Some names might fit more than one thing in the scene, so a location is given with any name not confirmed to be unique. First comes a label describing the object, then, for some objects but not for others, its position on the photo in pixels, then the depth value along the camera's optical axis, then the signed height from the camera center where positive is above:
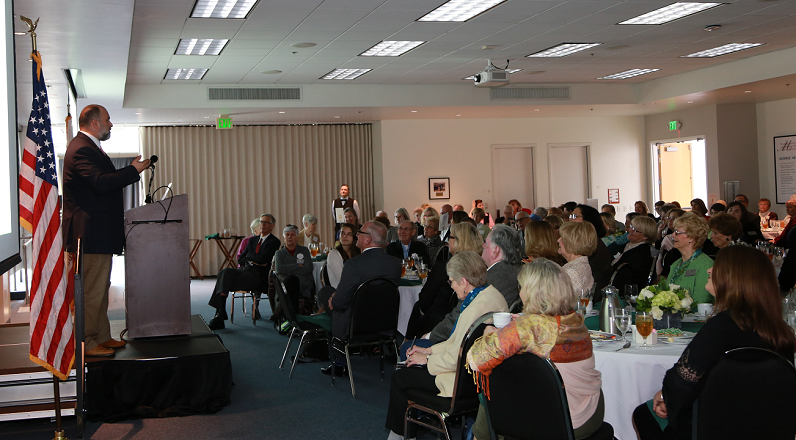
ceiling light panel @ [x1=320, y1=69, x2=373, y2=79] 11.30 +2.40
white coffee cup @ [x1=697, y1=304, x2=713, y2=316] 3.95 -0.65
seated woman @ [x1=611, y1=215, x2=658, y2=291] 5.50 -0.54
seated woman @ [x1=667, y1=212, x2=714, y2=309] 4.48 -0.41
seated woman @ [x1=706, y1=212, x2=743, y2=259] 5.88 -0.27
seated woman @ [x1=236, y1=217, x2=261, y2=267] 8.80 -0.25
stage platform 4.69 -1.17
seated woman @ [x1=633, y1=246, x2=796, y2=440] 2.46 -0.47
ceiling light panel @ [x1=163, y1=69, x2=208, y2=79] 10.61 +2.34
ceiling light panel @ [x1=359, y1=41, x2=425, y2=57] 9.30 +2.33
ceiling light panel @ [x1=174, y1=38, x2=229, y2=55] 8.65 +2.29
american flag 3.64 -0.12
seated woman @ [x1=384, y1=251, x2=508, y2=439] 3.40 -0.74
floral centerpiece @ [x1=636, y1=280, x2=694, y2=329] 3.38 -0.52
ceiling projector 9.89 +1.94
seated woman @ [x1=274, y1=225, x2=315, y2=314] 7.51 -0.58
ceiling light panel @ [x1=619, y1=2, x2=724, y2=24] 7.85 +2.31
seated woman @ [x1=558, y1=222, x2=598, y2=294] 4.57 -0.30
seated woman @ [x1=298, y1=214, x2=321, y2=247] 9.52 -0.20
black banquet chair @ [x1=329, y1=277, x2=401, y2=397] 5.07 -0.80
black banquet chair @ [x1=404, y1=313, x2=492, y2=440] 3.07 -0.96
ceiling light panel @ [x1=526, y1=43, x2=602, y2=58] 9.83 +2.35
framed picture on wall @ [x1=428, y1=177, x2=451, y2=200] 15.09 +0.48
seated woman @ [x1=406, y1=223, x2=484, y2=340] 5.03 -0.65
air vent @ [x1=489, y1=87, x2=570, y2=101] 13.23 +2.27
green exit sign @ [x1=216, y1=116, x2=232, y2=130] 12.98 +1.84
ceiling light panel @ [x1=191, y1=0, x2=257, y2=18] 7.02 +2.25
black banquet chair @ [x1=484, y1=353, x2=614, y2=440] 2.46 -0.74
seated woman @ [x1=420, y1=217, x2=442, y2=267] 8.10 -0.36
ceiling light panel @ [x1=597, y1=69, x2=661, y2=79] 12.34 +2.44
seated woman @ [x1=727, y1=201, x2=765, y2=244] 8.76 -0.32
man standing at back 14.27 +0.14
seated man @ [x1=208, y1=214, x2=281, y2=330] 8.28 -0.72
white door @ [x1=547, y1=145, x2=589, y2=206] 15.99 +0.76
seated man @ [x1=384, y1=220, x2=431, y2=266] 7.95 -0.40
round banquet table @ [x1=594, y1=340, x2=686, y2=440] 3.04 -0.81
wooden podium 5.21 -0.39
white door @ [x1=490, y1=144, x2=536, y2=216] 15.66 +0.75
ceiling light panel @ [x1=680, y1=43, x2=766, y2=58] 10.32 +2.38
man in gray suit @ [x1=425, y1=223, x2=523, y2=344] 4.30 -0.35
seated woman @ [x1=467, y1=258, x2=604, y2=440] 2.67 -0.56
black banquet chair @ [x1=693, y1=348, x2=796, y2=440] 2.27 -0.69
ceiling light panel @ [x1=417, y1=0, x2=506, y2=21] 7.38 +2.28
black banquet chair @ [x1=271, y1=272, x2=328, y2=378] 5.57 -0.94
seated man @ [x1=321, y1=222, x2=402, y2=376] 5.20 -0.49
